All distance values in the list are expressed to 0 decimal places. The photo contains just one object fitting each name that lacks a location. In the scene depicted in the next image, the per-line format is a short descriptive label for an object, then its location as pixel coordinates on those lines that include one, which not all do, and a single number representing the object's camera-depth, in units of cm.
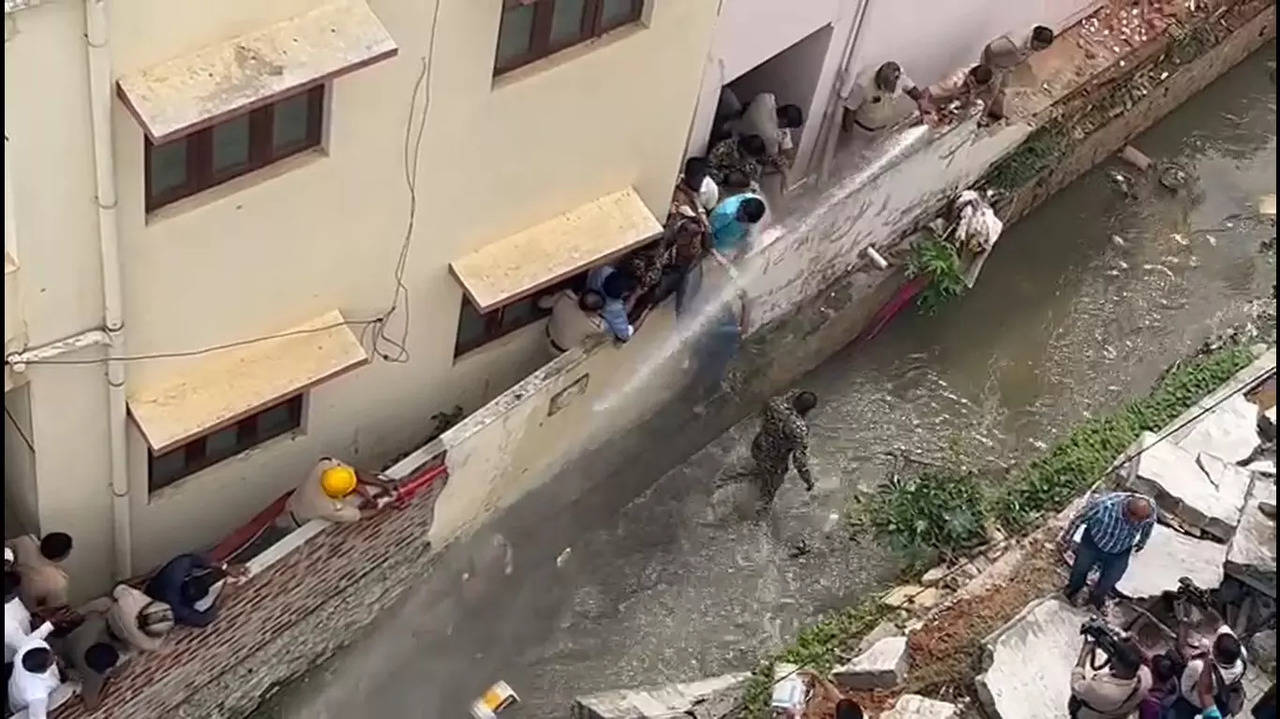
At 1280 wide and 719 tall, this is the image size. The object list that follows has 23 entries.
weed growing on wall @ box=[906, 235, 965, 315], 1730
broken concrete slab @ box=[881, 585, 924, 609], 1545
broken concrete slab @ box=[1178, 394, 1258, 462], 1659
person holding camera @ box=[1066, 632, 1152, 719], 1386
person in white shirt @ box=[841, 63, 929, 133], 1625
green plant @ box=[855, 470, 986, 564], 1595
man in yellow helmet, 1314
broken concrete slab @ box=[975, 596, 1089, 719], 1463
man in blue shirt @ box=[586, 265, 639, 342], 1417
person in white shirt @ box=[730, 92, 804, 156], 1573
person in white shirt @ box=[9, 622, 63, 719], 1183
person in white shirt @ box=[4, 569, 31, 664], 1192
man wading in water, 1556
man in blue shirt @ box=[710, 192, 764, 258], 1503
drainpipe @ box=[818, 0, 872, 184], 1580
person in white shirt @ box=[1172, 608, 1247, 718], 1358
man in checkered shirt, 1449
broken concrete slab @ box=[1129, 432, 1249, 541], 1600
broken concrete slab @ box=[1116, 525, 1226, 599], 1542
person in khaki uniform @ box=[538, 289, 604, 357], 1413
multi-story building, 1016
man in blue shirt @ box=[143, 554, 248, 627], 1259
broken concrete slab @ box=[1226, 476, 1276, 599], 1469
